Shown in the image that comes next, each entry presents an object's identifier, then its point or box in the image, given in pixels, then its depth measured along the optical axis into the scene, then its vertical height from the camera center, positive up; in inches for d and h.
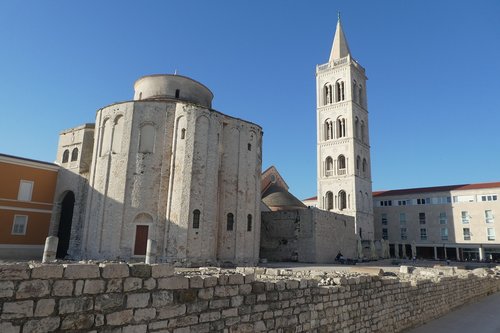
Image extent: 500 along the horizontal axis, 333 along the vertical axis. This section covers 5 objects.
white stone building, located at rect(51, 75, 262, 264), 885.2 +133.9
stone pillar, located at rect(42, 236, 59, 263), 741.9 -30.9
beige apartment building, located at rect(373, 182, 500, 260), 1829.5 +129.8
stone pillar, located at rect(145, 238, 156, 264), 772.0 -31.5
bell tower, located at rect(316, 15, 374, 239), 1753.2 +530.6
